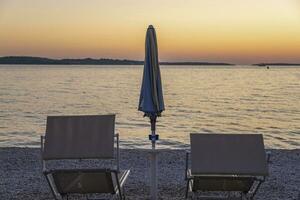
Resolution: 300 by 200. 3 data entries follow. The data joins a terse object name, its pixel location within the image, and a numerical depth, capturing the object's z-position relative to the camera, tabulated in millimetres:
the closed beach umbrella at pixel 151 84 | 5789
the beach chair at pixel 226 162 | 5406
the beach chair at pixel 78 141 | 5602
